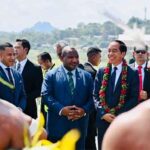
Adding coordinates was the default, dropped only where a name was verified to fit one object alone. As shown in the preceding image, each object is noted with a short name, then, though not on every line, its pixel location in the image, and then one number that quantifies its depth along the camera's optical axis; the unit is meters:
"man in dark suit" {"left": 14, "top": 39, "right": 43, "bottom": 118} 8.23
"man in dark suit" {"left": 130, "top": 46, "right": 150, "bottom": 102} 7.95
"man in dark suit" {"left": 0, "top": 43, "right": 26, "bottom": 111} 6.98
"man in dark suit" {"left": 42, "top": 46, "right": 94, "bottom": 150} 6.85
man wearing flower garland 6.86
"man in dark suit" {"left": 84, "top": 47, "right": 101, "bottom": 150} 8.52
